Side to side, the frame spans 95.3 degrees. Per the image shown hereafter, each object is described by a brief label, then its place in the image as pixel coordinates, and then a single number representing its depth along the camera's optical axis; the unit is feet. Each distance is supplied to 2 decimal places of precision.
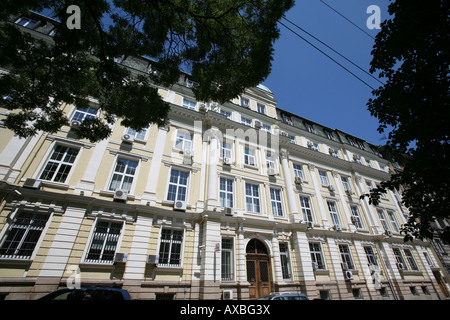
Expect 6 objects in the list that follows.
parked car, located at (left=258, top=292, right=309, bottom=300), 30.25
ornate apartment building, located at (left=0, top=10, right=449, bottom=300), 33.17
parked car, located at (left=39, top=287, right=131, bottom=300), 22.10
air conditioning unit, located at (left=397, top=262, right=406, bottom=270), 65.69
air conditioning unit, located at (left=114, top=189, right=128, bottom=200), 38.65
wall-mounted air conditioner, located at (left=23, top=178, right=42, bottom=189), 33.56
